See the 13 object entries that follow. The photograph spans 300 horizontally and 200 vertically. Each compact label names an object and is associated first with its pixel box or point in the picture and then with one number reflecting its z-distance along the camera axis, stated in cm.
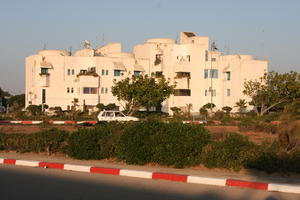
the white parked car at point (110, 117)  3931
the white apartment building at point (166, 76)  6272
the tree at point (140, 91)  5156
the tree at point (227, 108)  5934
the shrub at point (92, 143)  1530
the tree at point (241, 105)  5808
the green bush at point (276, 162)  1247
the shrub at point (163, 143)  1367
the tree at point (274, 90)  5381
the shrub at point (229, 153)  1301
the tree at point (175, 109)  6090
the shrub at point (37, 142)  1698
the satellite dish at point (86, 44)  7381
